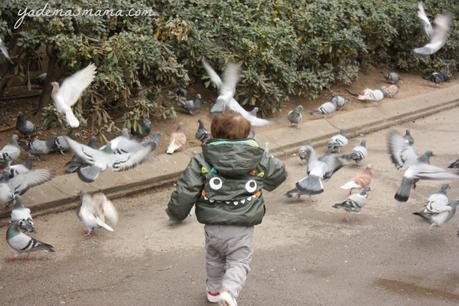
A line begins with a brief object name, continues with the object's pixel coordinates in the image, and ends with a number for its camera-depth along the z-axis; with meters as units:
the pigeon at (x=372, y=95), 9.48
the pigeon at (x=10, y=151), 6.19
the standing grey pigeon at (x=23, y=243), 4.88
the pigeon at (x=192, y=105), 8.08
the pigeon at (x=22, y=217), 5.03
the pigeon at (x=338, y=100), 8.97
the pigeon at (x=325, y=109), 8.73
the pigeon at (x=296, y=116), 8.20
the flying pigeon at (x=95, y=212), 5.37
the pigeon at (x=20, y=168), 5.77
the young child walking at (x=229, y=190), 3.83
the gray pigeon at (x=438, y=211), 5.55
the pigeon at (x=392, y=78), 10.49
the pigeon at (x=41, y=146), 6.62
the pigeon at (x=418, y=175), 5.73
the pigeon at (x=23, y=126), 6.87
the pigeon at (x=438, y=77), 10.73
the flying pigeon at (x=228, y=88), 7.37
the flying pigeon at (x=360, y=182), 6.35
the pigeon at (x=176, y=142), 7.17
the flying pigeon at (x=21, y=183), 5.45
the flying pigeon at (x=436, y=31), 9.91
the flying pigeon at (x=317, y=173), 6.06
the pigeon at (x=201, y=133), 7.48
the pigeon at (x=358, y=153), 7.30
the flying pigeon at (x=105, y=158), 5.82
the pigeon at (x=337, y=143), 7.45
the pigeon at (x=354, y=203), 5.80
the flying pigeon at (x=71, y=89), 6.24
